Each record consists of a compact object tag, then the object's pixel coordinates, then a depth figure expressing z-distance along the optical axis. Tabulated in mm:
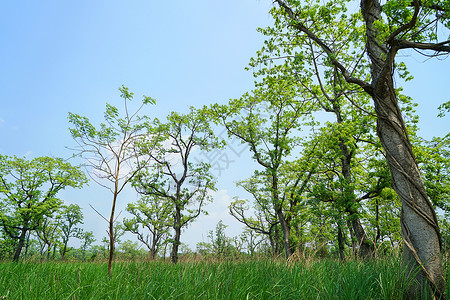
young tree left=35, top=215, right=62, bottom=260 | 22844
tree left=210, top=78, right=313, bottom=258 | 17078
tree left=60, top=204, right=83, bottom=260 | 30719
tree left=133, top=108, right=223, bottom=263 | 18984
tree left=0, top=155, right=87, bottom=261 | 21188
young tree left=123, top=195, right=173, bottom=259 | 23997
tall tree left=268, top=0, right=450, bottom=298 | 2523
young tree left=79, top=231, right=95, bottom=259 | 39781
